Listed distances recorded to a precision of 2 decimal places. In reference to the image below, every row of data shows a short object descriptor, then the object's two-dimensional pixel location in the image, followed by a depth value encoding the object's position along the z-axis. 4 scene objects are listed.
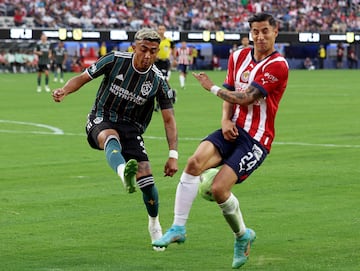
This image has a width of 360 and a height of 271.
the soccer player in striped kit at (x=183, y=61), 78.25
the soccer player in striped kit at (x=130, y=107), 18.44
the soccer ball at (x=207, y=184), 16.92
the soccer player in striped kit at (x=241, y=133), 16.85
